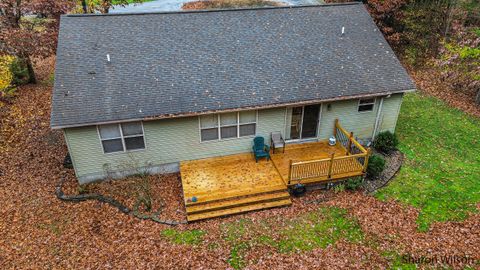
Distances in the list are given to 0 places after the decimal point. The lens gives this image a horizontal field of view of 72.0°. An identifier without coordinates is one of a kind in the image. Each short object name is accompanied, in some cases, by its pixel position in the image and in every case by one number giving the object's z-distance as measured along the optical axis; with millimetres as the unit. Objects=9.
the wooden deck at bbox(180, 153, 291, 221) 11172
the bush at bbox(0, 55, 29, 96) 19672
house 11695
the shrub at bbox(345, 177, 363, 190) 12094
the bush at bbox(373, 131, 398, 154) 14125
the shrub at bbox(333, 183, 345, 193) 12172
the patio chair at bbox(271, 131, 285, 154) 13203
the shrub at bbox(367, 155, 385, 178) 12359
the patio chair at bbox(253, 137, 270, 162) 13008
